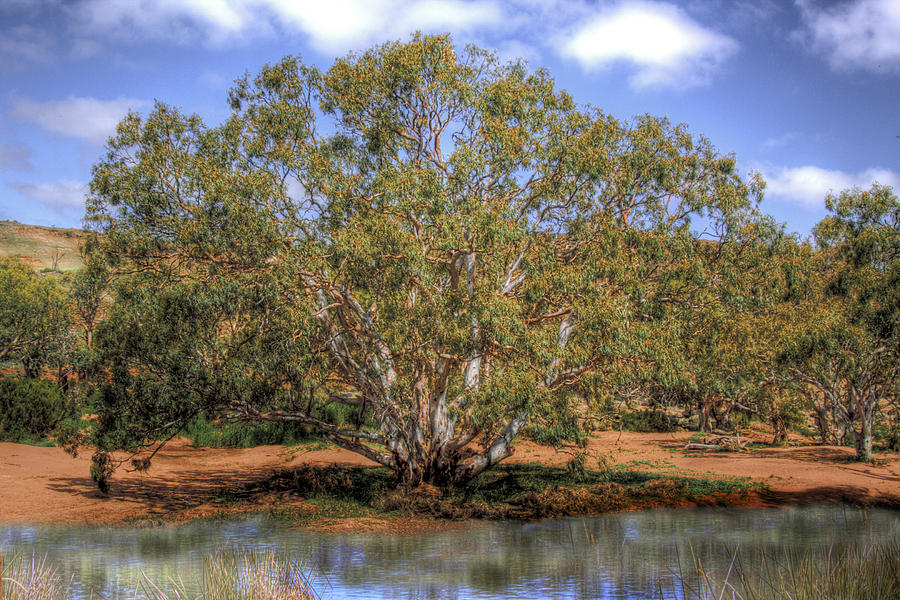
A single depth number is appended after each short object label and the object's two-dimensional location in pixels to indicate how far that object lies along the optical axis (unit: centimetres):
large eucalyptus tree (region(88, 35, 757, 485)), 1541
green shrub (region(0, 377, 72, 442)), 2821
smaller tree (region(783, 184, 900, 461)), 2152
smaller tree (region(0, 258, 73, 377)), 4072
